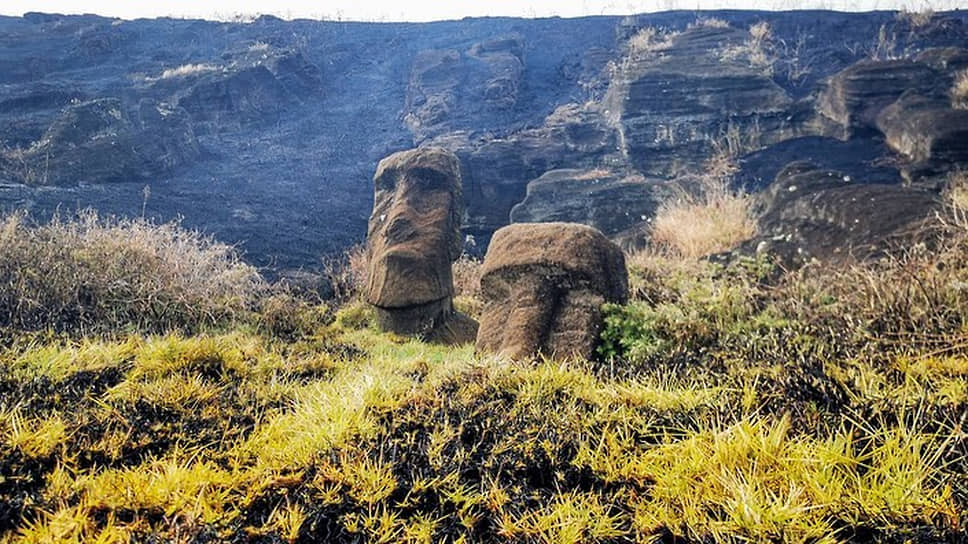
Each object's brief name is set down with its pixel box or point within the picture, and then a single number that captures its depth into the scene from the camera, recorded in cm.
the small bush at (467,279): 942
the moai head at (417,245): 663
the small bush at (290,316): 613
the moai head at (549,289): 415
